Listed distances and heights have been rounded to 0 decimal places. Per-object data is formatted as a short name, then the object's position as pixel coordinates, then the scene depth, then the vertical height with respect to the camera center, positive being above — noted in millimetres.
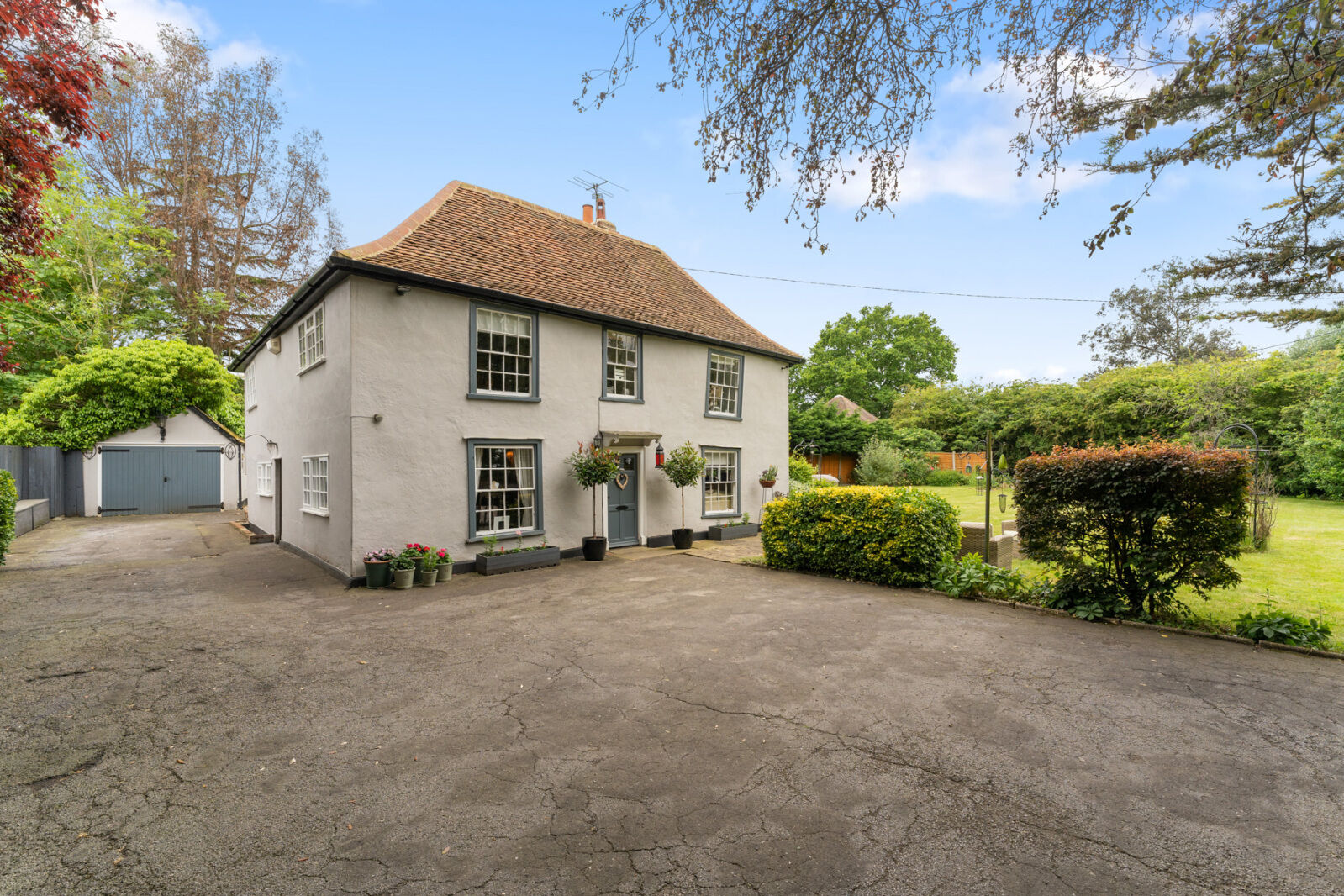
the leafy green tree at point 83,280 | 20281 +6027
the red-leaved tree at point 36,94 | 5039 +3127
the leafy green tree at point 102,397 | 18266 +1502
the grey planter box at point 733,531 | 14438 -2249
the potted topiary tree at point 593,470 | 11336 -533
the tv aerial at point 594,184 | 16516 +7384
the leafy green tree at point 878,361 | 48031 +6930
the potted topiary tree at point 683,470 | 13031 -594
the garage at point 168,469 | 19031 -901
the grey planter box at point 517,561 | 10195 -2147
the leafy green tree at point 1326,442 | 18484 +52
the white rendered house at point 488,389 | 9602 +1105
